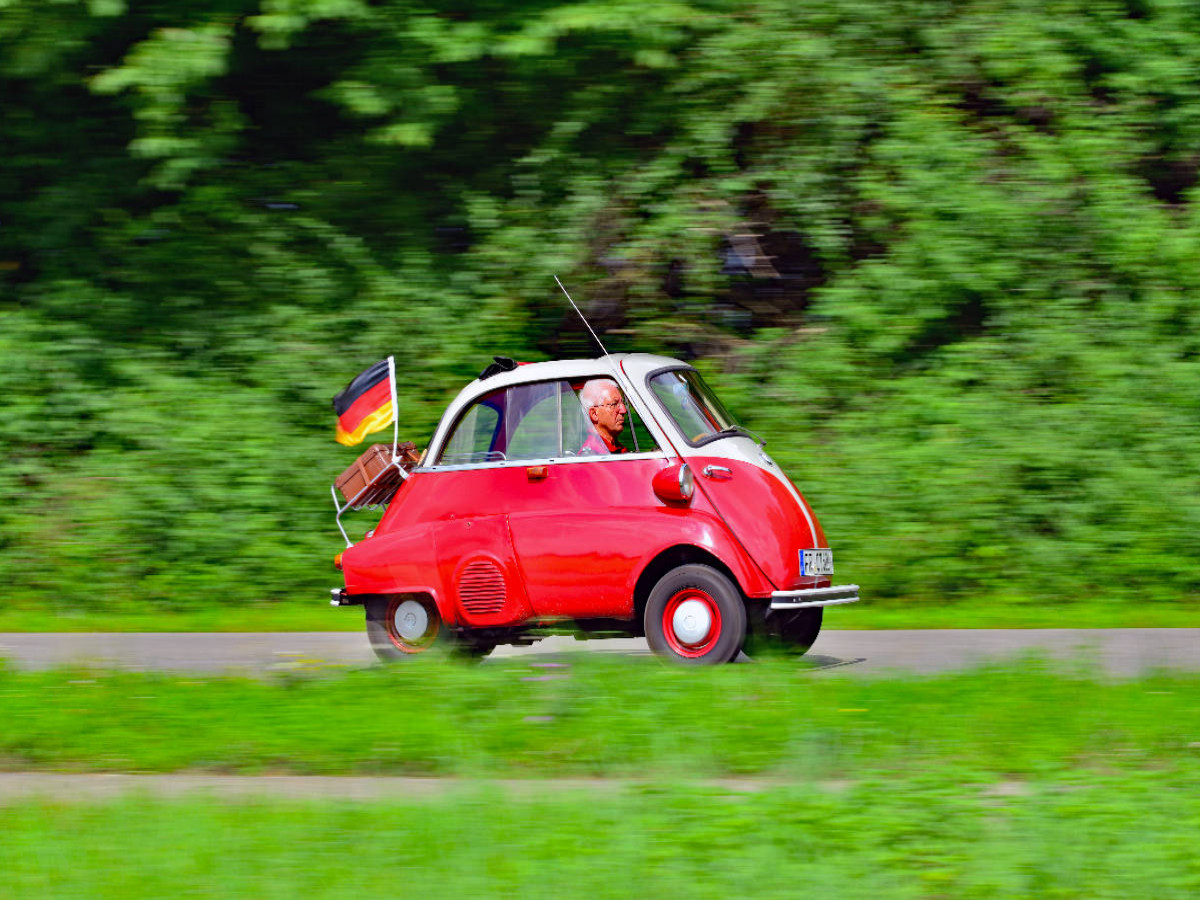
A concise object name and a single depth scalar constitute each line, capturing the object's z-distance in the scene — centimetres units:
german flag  1859
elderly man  1728
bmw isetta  1641
